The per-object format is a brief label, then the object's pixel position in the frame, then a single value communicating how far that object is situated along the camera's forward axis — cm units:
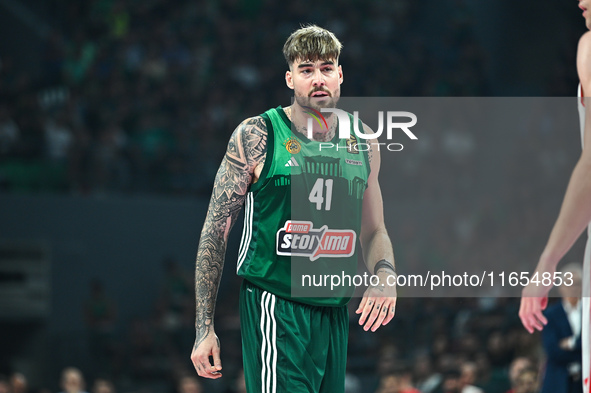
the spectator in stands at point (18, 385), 2187
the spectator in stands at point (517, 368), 1672
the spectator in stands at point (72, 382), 2011
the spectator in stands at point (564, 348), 1396
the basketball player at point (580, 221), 677
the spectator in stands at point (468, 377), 1777
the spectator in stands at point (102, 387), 2033
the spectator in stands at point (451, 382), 1889
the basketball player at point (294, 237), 813
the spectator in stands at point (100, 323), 2530
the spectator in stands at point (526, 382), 1650
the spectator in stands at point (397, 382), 1861
